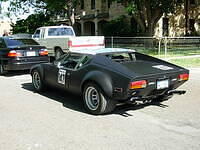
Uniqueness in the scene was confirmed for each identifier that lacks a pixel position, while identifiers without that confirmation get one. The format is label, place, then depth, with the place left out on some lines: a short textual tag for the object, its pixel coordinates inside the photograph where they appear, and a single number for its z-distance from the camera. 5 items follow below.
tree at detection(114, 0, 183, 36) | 24.23
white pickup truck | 15.04
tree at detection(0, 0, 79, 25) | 31.03
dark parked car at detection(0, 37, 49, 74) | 11.16
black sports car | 5.54
